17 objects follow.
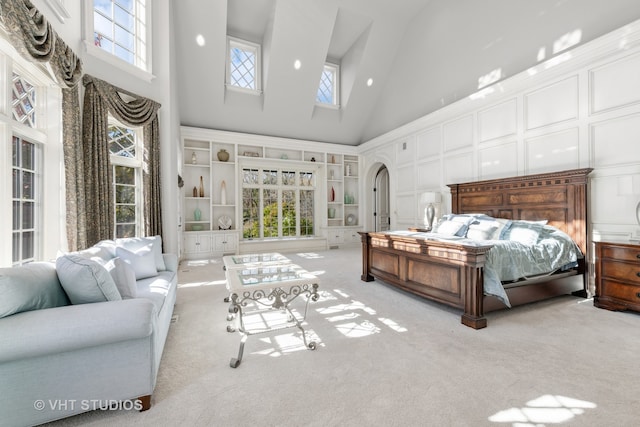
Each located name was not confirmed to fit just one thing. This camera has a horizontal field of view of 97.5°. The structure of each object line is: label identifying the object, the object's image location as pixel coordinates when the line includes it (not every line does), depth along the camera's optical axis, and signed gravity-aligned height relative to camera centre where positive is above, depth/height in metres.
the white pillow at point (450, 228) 4.04 -0.24
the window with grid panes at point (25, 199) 2.33 +0.14
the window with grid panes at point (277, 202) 7.52 +0.30
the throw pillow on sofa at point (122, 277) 1.88 -0.43
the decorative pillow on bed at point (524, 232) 3.32 -0.25
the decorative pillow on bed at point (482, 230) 3.68 -0.26
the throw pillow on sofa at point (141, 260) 2.69 -0.45
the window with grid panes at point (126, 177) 3.95 +0.55
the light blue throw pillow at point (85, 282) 1.63 -0.40
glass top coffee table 2.16 -0.59
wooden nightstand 2.83 -0.69
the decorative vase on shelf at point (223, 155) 6.96 +1.45
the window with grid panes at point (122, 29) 3.58 +2.55
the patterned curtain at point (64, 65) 1.93 +1.24
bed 2.69 -0.48
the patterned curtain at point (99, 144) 3.17 +0.82
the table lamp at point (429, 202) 5.39 +0.20
